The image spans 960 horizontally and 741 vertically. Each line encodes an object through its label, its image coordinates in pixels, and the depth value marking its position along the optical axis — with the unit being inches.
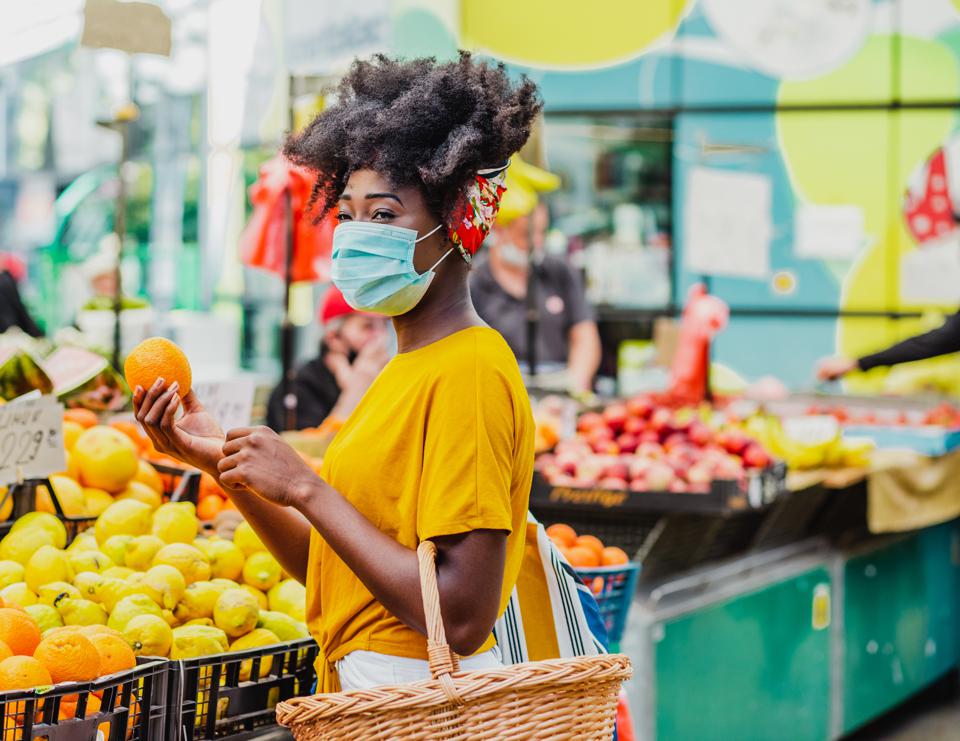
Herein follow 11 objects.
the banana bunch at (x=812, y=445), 201.3
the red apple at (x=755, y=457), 175.6
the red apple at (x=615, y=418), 191.0
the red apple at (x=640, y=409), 195.3
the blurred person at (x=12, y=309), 234.8
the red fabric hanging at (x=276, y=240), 208.2
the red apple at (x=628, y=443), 182.7
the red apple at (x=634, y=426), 187.8
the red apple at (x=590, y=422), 191.6
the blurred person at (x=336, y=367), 217.0
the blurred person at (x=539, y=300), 280.7
